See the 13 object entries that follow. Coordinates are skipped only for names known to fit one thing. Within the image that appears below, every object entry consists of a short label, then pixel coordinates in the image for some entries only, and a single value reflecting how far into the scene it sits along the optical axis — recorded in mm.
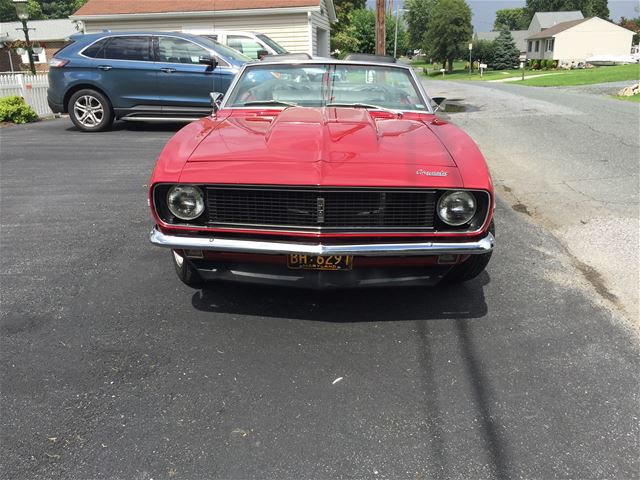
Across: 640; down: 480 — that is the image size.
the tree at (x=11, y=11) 68125
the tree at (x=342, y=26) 35656
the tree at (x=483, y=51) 62200
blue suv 9617
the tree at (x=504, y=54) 60062
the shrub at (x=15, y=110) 11680
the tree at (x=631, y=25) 78738
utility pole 16031
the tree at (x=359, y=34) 35938
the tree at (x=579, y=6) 93750
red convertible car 2879
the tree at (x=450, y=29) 61469
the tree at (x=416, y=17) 102125
